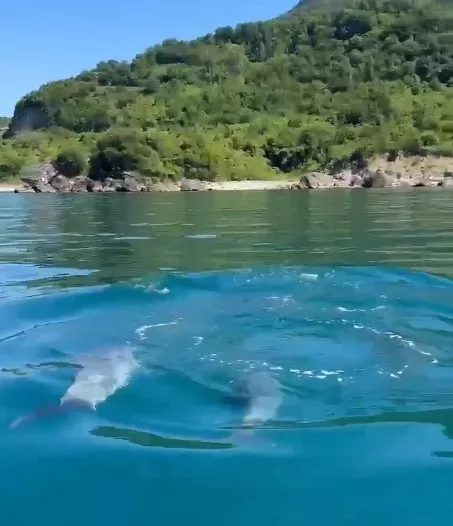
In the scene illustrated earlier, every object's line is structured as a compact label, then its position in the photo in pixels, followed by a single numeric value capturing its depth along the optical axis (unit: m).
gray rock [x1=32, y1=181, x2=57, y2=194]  93.19
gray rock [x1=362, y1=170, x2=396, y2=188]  84.38
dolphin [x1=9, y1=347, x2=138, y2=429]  6.27
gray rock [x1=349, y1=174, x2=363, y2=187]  87.81
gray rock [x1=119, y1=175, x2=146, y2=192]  90.38
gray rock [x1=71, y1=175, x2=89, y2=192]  92.81
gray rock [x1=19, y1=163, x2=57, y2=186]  95.56
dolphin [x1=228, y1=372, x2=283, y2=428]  6.05
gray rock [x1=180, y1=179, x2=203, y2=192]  92.47
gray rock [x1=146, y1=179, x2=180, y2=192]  90.36
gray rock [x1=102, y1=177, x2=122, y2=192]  91.47
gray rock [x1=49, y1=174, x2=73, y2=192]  93.28
